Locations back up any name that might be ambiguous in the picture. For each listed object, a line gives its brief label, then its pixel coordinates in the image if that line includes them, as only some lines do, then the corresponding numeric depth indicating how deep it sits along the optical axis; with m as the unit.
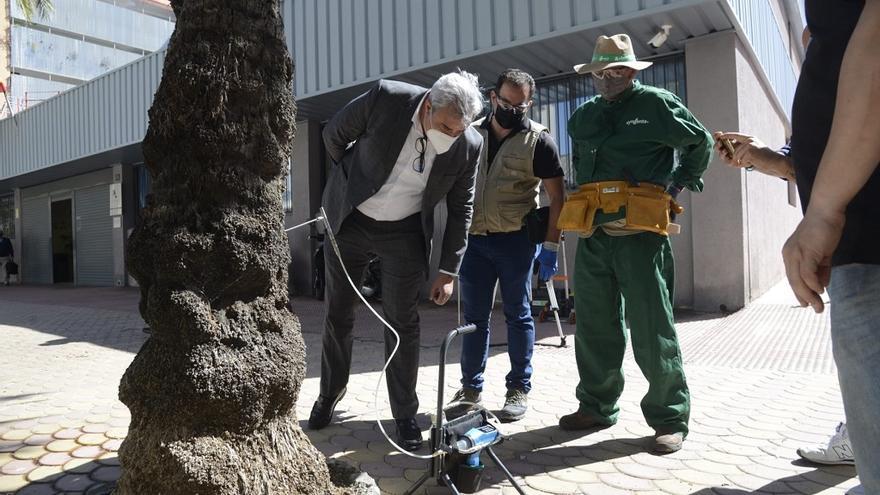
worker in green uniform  3.26
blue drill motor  2.45
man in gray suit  3.22
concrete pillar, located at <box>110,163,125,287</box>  17.44
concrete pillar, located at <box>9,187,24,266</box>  23.17
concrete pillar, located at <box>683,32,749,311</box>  7.96
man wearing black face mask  3.86
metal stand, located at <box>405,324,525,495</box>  2.40
